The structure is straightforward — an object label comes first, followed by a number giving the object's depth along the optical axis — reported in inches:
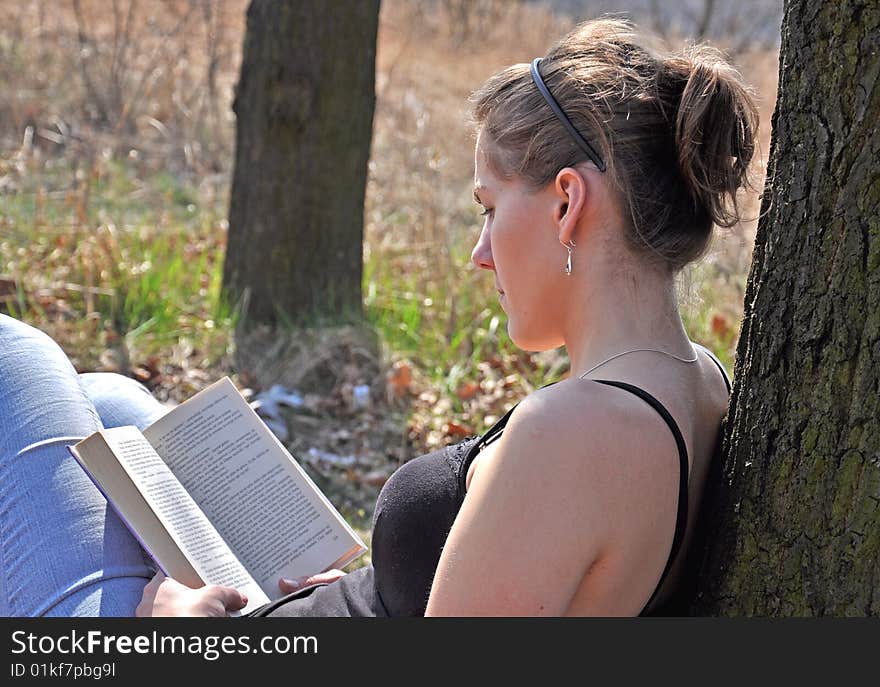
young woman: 139.6
